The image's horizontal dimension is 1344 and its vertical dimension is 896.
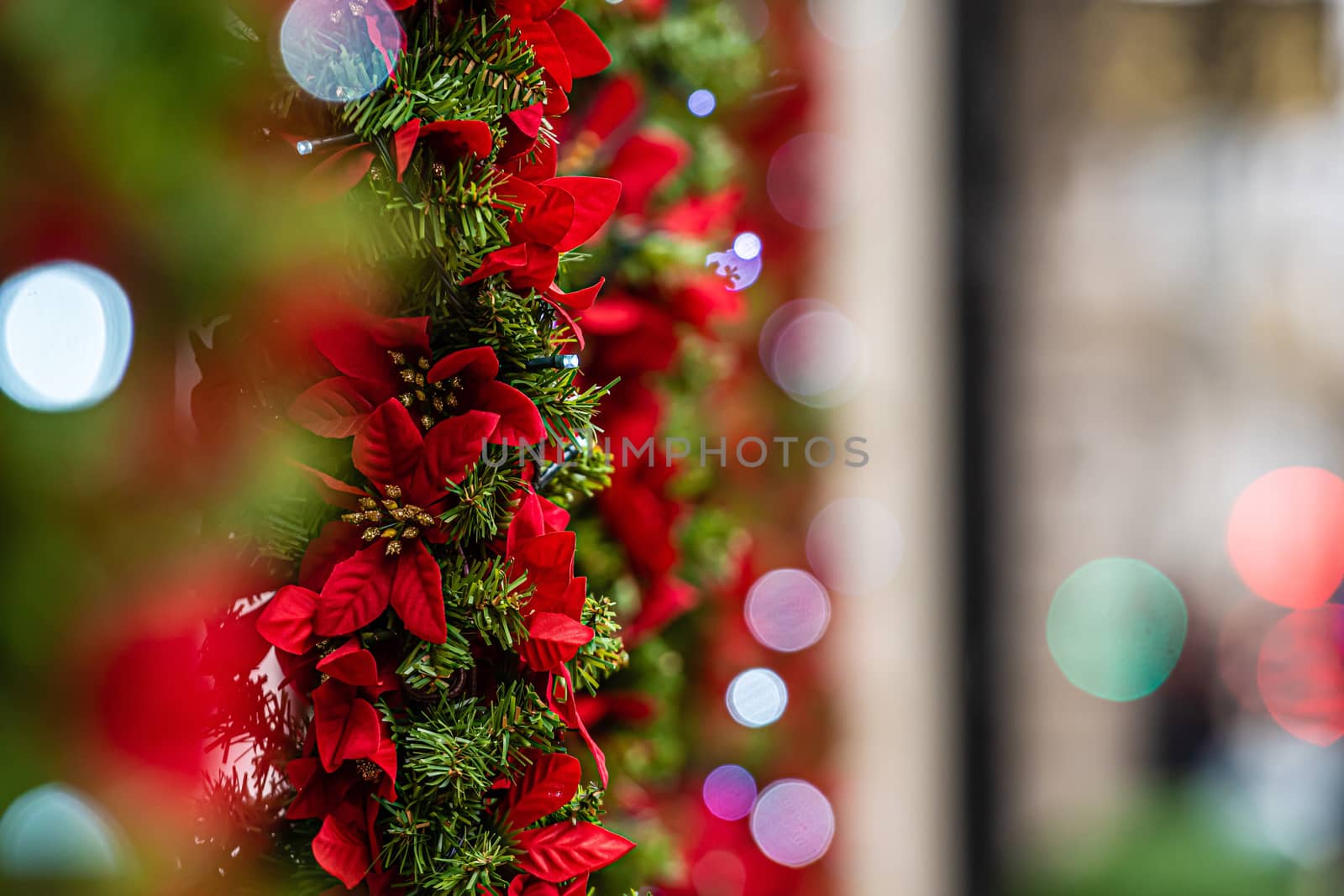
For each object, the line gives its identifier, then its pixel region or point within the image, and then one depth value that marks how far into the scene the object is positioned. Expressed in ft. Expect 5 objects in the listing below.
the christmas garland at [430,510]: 6.16
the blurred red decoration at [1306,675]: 16.34
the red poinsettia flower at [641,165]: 6.88
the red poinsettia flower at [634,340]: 6.79
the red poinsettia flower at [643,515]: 6.81
